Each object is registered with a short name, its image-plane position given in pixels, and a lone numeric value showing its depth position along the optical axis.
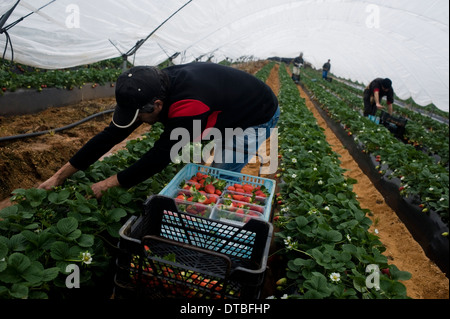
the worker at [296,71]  20.74
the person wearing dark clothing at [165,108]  1.82
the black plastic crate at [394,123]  8.34
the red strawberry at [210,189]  2.53
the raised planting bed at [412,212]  3.35
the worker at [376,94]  7.77
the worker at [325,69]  25.94
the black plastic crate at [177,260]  1.33
